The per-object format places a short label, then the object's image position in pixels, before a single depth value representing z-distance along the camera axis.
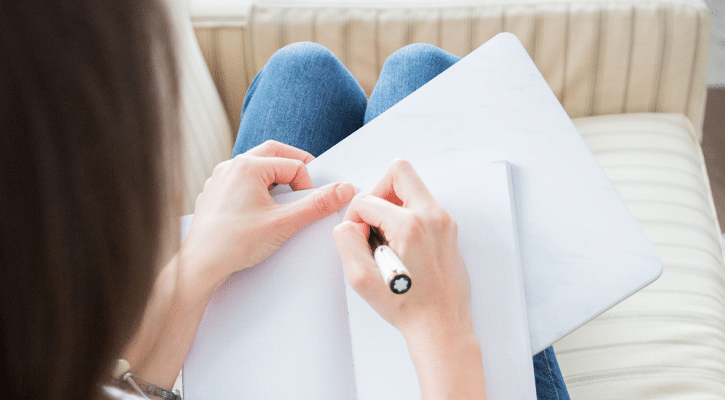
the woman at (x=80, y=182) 0.70
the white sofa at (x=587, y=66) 1.09
